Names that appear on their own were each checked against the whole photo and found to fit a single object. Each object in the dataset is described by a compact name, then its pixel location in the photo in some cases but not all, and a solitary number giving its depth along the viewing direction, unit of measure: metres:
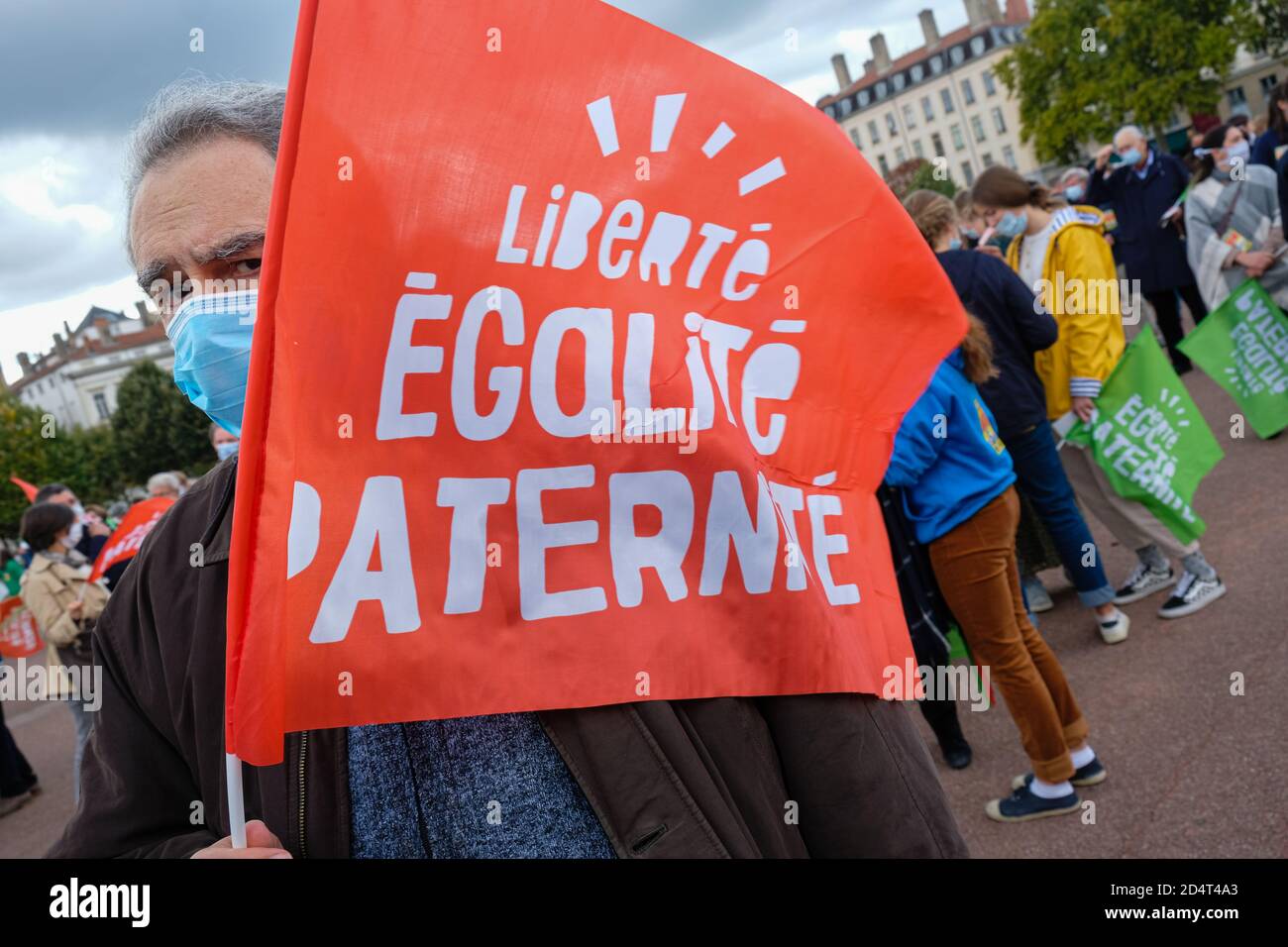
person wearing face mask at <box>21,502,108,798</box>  7.14
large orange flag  1.34
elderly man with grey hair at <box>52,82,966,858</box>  1.41
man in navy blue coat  10.34
